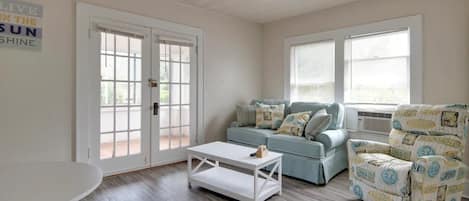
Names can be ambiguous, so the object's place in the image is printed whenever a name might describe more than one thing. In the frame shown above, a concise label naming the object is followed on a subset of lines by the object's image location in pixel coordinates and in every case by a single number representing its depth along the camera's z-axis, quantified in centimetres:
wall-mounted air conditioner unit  351
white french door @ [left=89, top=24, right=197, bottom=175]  329
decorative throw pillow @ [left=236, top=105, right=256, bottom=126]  425
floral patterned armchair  224
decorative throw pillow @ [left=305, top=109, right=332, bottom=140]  328
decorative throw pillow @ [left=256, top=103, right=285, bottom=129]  406
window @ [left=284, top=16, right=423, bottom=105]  333
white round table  103
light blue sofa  314
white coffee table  257
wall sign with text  259
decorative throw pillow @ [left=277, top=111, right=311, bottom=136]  358
